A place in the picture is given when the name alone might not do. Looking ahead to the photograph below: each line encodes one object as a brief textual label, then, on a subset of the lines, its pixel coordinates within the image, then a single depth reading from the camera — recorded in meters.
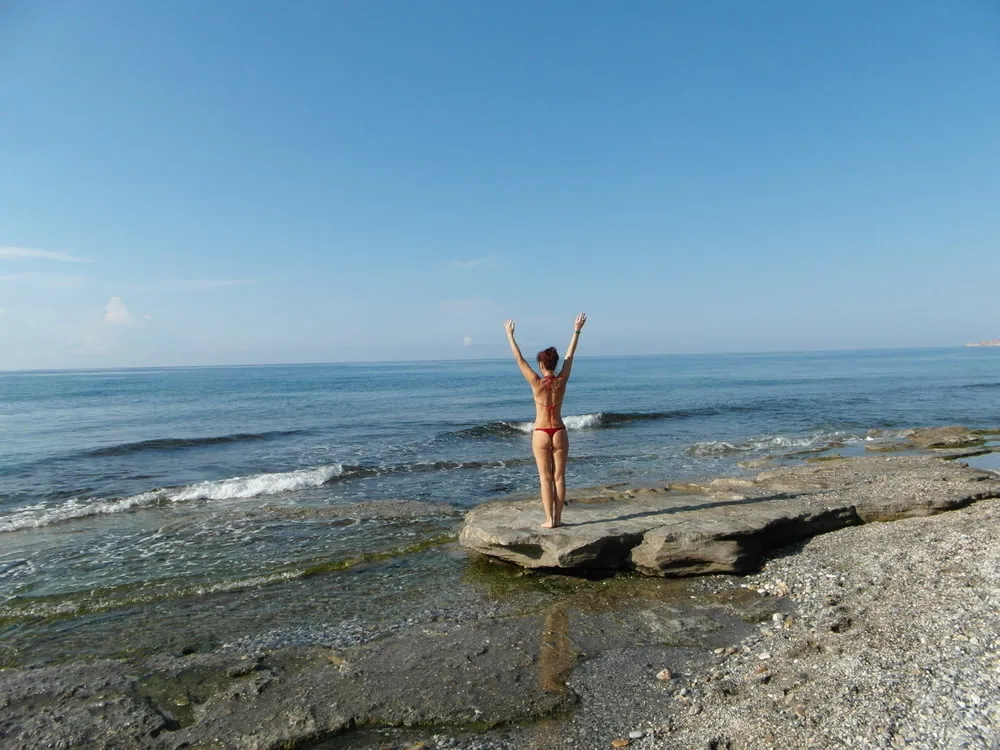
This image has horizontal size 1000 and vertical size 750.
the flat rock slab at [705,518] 7.66
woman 7.51
